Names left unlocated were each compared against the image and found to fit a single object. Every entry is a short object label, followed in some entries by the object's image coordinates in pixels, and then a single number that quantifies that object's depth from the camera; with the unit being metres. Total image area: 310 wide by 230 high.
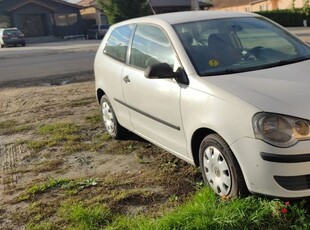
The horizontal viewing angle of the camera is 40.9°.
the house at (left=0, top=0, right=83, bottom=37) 44.53
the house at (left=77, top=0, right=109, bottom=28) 48.81
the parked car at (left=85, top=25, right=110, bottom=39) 41.19
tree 35.31
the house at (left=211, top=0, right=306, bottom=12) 50.53
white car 3.06
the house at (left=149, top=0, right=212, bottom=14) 46.76
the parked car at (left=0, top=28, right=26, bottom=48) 36.12
